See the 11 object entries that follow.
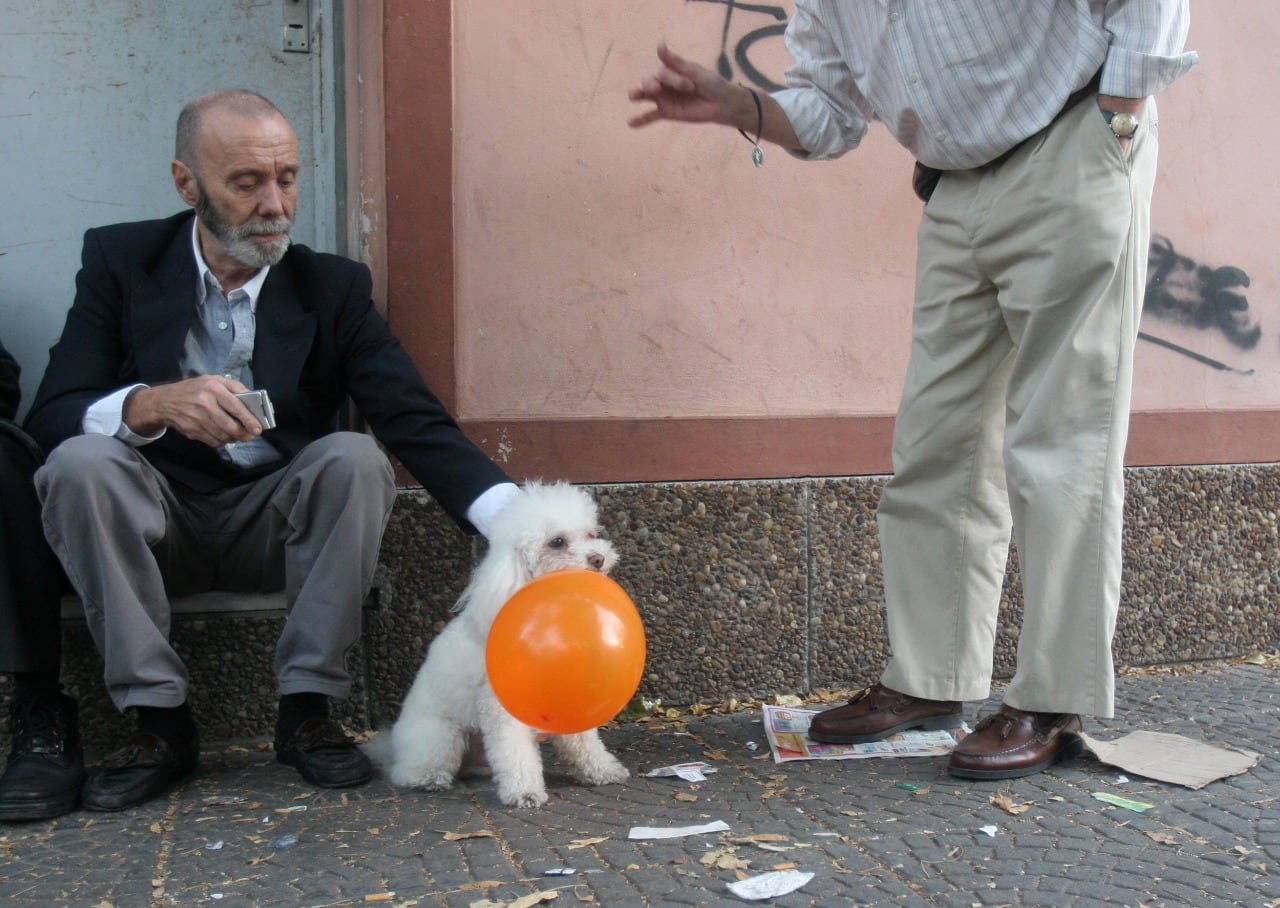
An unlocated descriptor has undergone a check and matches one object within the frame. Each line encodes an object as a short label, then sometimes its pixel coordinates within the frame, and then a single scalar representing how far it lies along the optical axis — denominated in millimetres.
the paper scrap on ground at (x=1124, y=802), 2568
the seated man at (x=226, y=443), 2703
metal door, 3557
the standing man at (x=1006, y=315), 2619
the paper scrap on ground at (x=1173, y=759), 2764
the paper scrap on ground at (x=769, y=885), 2146
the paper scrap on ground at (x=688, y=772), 2887
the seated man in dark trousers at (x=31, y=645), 2707
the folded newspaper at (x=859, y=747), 2992
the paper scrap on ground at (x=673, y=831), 2465
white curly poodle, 2588
